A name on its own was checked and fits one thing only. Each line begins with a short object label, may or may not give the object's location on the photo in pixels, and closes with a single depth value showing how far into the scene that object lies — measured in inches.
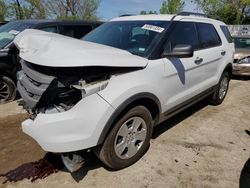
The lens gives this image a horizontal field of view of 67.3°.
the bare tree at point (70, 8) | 839.4
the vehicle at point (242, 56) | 231.6
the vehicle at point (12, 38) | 153.9
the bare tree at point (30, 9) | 841.9
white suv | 73.0
